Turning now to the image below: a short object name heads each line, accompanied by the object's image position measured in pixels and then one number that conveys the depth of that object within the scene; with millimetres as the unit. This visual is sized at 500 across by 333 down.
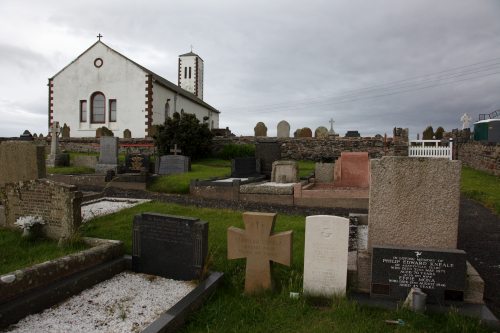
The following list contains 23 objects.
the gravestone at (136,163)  13719
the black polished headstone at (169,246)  4191
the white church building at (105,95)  26453
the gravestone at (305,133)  23531
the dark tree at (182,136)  19234
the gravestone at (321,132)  24023
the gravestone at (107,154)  14328
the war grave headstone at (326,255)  3807
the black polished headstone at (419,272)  3562
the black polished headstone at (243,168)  12711
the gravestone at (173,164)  14586
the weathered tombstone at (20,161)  6559
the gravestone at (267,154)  13727
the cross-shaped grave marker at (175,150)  16609
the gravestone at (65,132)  25578
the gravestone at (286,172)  11789
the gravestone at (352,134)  25312
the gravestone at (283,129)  23859
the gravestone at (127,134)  25281
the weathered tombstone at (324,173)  12406
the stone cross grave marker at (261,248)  3881
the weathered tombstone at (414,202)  3945
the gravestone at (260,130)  24844
